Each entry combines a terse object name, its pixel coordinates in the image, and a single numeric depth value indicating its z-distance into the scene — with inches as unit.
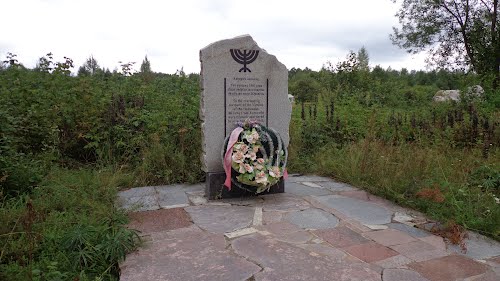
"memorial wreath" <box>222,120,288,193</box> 141.4
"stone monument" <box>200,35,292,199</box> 145.6
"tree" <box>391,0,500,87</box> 473.7
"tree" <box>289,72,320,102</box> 559.9
